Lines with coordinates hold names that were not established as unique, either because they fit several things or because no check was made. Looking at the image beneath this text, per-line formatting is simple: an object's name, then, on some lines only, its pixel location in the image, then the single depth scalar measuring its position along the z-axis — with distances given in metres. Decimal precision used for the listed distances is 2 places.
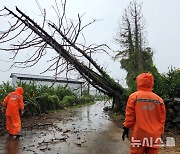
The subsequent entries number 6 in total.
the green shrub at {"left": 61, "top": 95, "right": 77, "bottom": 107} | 11.90
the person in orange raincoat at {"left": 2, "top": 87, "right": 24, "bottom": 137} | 4.67
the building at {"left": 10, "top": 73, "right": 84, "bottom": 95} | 17.03
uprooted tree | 5.14
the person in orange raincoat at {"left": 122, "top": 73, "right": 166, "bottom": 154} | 2.43
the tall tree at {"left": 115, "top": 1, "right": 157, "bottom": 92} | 14.84
